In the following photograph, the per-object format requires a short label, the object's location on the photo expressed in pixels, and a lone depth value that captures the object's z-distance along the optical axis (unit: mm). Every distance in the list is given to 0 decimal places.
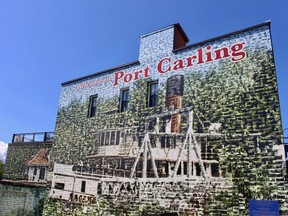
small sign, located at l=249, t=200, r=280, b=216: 10000
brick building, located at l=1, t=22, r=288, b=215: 11062
